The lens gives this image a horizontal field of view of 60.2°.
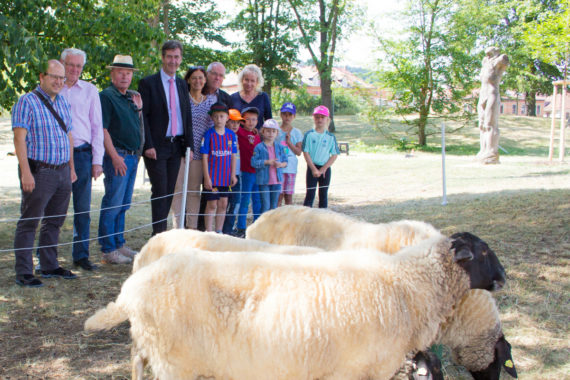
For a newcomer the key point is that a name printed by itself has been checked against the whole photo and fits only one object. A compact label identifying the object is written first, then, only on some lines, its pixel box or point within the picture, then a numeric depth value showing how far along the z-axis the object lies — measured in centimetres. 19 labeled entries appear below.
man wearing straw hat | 565
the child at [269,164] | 667
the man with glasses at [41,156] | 462
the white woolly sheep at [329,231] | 391
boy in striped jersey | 610
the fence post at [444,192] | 961
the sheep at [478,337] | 307
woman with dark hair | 620
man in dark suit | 581
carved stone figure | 1722
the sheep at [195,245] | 339
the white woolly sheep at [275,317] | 248
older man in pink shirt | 528
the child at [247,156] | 681
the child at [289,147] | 714
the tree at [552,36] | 1558
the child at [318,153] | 731
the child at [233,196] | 641
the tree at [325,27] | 3158
